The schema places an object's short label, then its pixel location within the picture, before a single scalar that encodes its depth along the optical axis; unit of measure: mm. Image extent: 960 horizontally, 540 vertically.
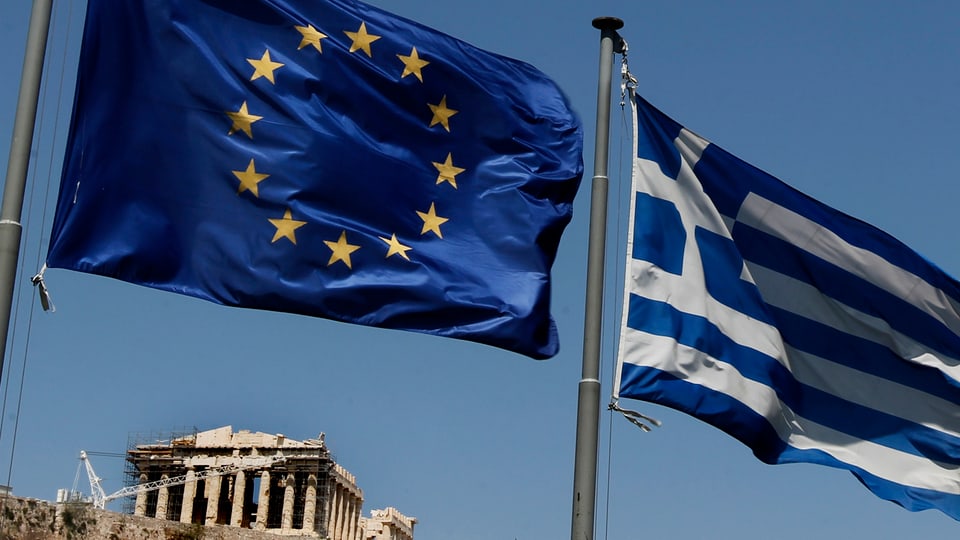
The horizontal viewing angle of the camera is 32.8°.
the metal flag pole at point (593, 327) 11188
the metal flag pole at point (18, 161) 9719
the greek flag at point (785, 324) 13047
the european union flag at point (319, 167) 11359
